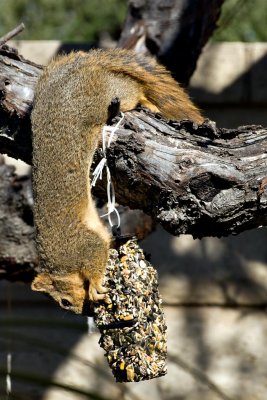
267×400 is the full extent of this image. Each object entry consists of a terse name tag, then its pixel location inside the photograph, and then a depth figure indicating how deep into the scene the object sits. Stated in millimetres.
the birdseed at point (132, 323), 4082
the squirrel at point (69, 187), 4246
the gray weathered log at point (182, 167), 4203
